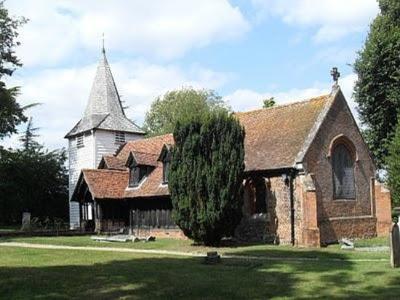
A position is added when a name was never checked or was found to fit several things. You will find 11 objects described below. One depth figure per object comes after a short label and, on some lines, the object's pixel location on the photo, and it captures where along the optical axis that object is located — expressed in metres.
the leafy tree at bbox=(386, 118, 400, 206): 36.84
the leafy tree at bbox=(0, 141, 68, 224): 55.66
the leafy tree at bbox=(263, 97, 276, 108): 62.47
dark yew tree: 26.12
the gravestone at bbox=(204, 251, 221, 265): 18.59
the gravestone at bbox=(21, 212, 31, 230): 40.03
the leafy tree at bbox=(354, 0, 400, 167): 39.25
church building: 28.52
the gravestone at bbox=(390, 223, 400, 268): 16.47
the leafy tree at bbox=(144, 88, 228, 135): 75.69
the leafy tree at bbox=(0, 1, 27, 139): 39.91
